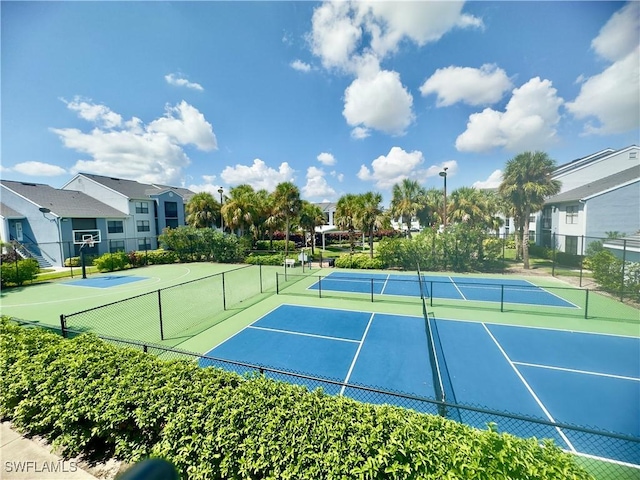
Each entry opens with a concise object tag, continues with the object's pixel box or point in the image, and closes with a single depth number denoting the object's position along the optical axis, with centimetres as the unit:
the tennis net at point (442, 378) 528
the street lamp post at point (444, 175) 2088
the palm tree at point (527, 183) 2245
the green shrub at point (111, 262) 2411
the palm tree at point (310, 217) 3380
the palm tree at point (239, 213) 3070
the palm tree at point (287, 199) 2770
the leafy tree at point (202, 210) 3406
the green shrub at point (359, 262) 2445
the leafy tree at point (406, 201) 3334
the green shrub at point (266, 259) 2719
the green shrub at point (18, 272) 1850
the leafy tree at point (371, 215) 2528
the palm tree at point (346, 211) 2835
